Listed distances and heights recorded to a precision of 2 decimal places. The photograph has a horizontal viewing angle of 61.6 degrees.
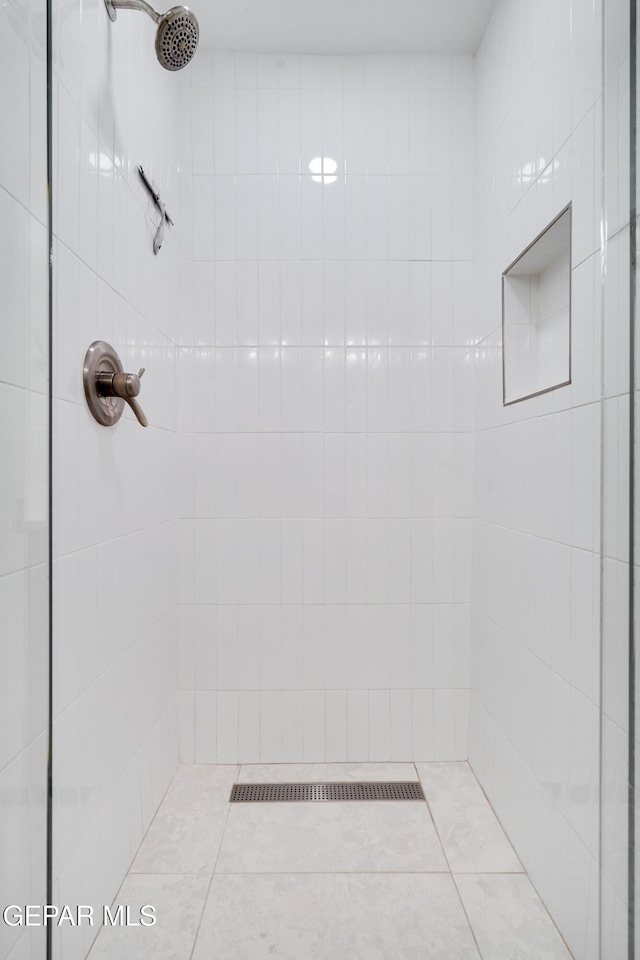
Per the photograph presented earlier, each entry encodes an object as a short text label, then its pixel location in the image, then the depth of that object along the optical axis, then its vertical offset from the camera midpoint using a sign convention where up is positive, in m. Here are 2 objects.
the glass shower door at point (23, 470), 0.57 +0.01
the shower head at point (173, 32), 1.21 +1.02
